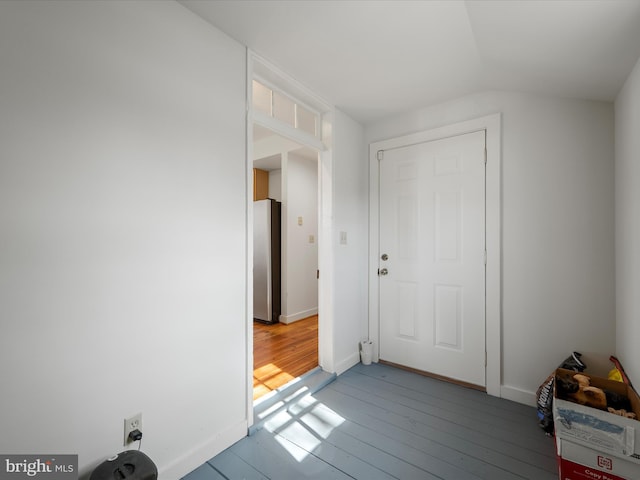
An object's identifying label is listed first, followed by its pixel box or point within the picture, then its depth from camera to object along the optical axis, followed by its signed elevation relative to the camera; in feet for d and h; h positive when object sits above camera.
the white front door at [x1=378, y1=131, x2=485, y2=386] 8.05 -0.61
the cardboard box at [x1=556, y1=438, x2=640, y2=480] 4.01 -3.23
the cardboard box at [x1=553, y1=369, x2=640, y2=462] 4.04 -2.78
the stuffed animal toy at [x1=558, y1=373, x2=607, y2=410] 5.00 -2.78
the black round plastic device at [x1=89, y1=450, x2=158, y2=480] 3.67 -2.95
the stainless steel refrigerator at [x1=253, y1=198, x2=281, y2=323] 14.16 -1.36
